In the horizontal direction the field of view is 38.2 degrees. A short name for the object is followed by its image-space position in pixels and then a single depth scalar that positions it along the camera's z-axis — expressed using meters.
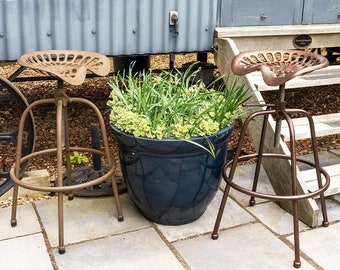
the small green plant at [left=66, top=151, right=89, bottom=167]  4.11
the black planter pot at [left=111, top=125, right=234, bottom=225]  2.90
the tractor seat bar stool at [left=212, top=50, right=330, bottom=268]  2.79
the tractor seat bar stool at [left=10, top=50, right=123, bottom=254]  2.78
